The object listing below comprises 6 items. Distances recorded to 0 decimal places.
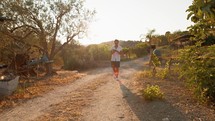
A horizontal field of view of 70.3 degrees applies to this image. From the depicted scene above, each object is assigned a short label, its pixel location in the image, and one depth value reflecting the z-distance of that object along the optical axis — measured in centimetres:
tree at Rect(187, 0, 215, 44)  249
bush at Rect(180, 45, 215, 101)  498
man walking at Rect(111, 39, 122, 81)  812
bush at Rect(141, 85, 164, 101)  507
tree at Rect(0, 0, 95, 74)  1049
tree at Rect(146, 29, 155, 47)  2098
